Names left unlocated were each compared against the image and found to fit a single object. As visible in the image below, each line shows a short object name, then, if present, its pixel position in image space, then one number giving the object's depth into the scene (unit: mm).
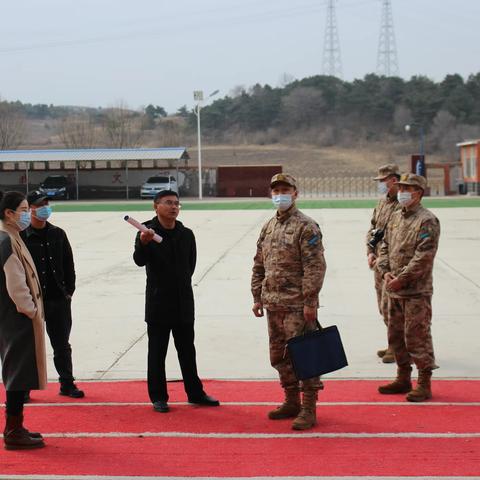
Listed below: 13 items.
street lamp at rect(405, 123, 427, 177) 47812
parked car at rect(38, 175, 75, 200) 51719
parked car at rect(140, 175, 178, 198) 50344
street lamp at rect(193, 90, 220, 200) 51781
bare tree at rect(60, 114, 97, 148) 94862
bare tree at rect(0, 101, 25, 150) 84938
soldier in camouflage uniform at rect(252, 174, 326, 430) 6371
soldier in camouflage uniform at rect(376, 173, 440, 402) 7074
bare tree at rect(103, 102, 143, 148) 91350
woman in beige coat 5906
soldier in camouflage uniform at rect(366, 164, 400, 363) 8555
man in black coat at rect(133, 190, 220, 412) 6914
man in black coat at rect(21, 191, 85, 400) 7395
